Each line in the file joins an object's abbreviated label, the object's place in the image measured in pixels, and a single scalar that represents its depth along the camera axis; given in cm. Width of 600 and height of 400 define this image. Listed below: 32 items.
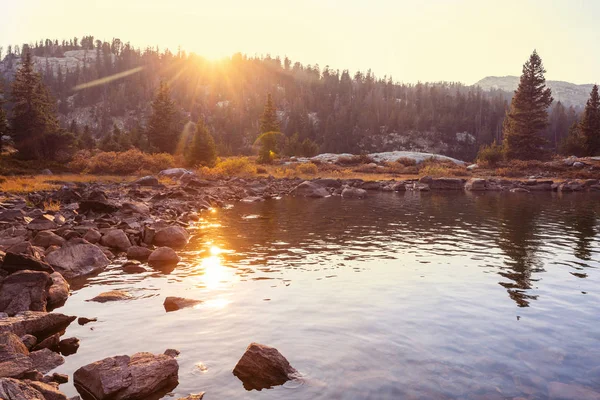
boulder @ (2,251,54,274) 1105
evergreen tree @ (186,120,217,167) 5853
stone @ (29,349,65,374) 712
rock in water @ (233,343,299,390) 679
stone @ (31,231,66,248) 1502
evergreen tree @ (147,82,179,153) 6569
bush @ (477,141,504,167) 7088
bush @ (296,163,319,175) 6444
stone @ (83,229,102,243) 1659
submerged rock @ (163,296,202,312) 1011
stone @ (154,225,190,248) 1789
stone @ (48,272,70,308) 1050
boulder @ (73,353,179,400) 622
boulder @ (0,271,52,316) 953
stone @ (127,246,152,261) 1556
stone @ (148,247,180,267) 1484
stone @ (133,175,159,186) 3969
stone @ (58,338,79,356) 784
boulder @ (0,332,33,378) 612
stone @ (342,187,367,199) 4025
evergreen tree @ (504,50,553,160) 6956
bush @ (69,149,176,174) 4981
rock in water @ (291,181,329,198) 4094
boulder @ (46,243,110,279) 1322
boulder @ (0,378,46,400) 506
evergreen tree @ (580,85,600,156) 7544
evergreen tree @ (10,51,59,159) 5109
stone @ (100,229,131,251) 1677
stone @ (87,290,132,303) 1078
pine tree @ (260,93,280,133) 7362
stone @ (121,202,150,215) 2328
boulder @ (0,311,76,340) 798
